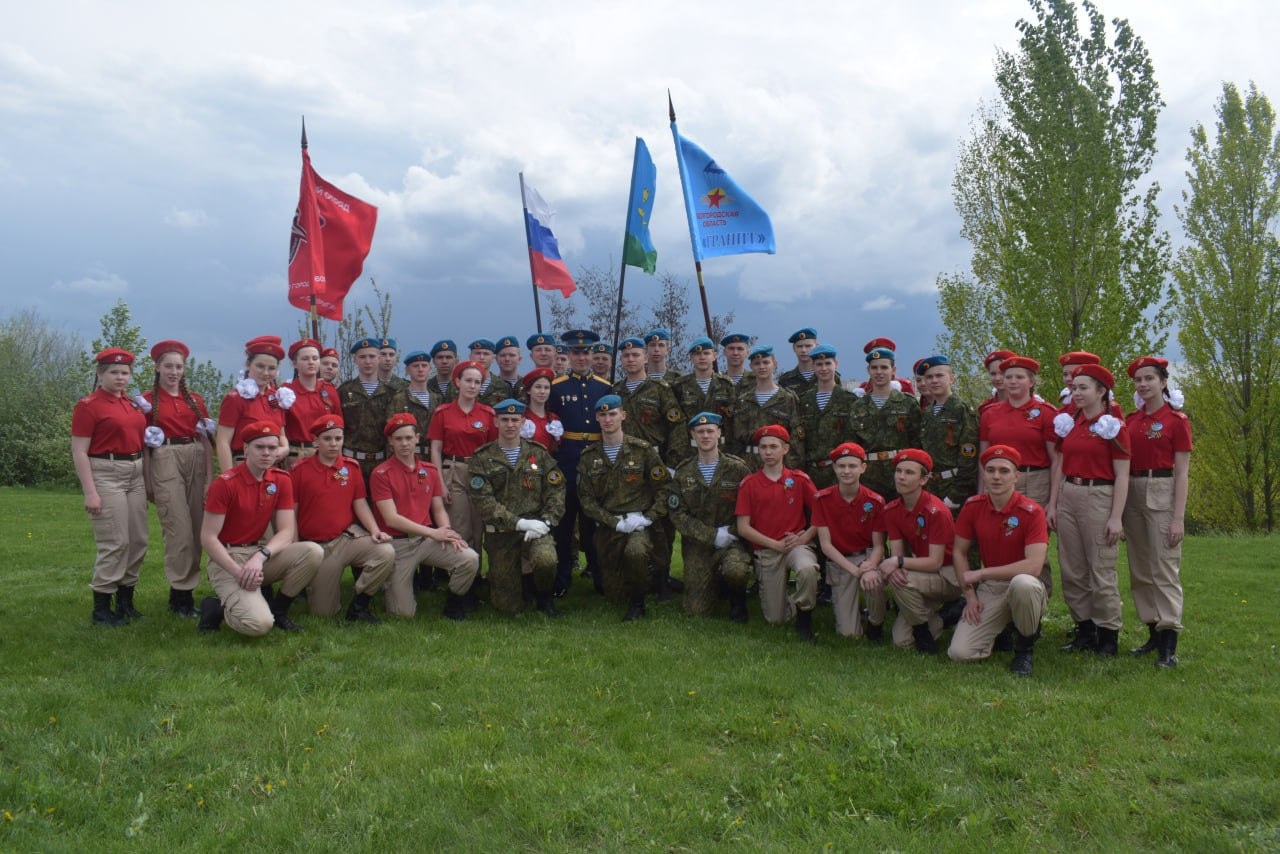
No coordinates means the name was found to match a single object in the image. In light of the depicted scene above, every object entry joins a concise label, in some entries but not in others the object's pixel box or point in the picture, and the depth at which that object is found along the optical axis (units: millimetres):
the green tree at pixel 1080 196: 16453
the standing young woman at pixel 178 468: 7160
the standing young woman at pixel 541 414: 8406
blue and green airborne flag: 11273
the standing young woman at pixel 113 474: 6758
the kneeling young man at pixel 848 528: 6961
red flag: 9594
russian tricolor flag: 12320
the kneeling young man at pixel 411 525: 7441
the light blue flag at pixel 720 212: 10836
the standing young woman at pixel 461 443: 8195
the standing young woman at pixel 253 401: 7129
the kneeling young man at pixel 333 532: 7164
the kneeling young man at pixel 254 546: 6473
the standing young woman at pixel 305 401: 7590
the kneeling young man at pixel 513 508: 7680
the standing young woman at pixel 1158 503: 6270
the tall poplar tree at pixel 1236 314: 21172
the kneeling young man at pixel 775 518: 7367
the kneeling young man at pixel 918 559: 6551
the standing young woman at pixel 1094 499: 6297
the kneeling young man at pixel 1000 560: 6082
